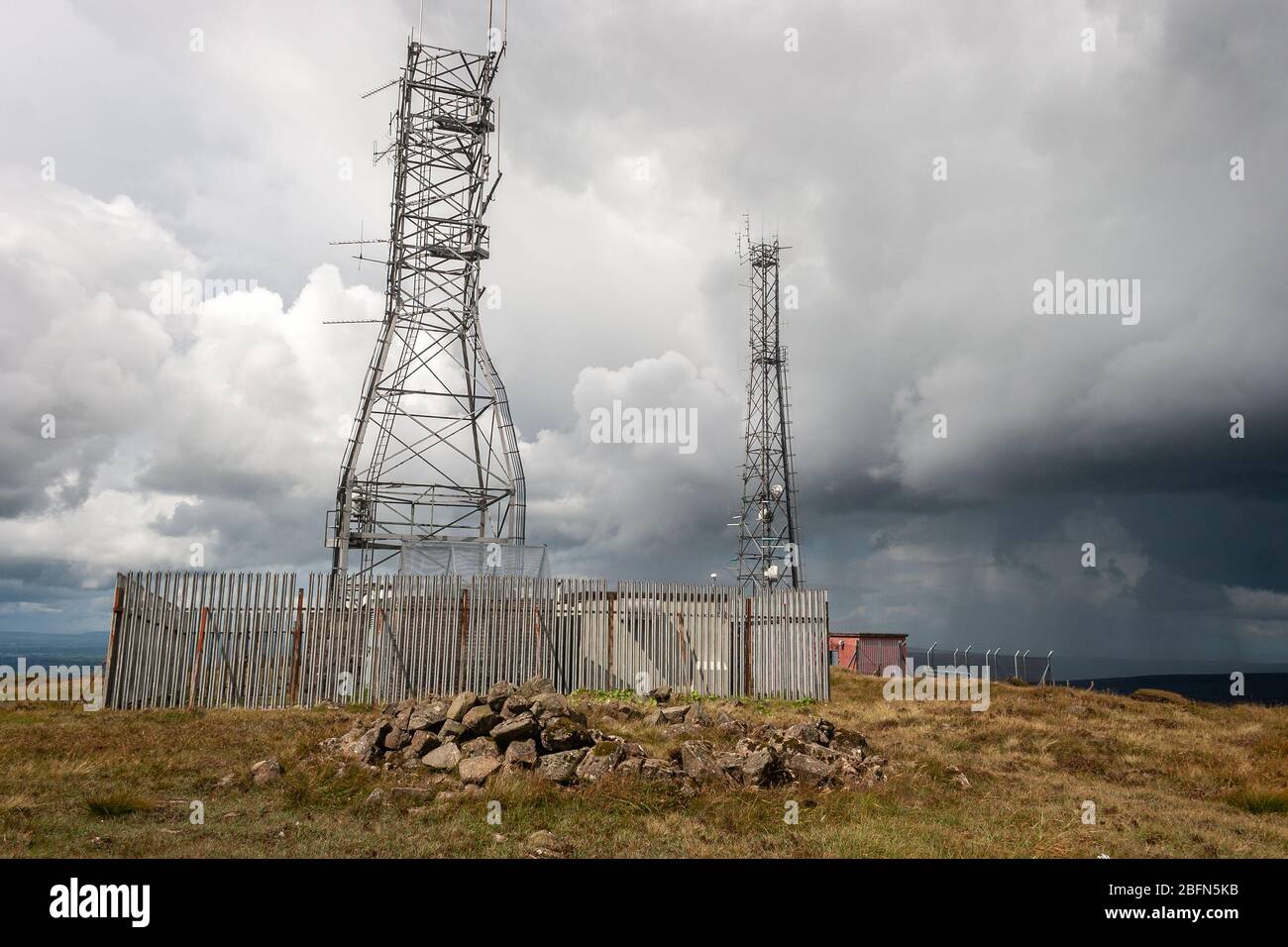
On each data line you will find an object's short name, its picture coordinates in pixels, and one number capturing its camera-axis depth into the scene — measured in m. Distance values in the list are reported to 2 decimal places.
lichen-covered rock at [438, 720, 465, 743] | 10.63
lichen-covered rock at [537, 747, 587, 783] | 9.65
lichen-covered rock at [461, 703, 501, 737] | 10.81
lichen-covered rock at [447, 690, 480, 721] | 11.12
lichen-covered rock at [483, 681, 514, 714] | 11.81
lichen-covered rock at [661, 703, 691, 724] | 13.84
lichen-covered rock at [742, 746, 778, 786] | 9.85
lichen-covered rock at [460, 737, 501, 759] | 10.24
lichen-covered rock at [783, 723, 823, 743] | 11.63
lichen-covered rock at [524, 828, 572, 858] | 7.29
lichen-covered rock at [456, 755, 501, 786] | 9.64
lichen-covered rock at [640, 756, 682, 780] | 9.69
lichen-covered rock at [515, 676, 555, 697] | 14.81
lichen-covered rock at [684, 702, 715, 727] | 13.47
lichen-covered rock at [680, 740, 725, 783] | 9.81
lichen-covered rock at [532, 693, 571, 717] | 11.34
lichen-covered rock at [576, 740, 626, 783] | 9.68
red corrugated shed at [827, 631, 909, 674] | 37.84
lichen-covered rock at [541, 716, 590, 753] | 10.52
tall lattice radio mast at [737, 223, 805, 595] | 35.69
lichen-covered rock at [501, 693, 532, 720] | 11.47
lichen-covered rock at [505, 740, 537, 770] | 10.01
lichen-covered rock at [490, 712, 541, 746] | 10.40
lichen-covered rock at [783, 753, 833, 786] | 10.19
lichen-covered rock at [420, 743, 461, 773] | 10.13
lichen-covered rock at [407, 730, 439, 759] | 10.59
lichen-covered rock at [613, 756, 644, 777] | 9.70
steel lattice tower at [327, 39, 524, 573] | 24.45
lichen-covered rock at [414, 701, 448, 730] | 10.97
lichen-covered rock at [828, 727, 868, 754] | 12.09
